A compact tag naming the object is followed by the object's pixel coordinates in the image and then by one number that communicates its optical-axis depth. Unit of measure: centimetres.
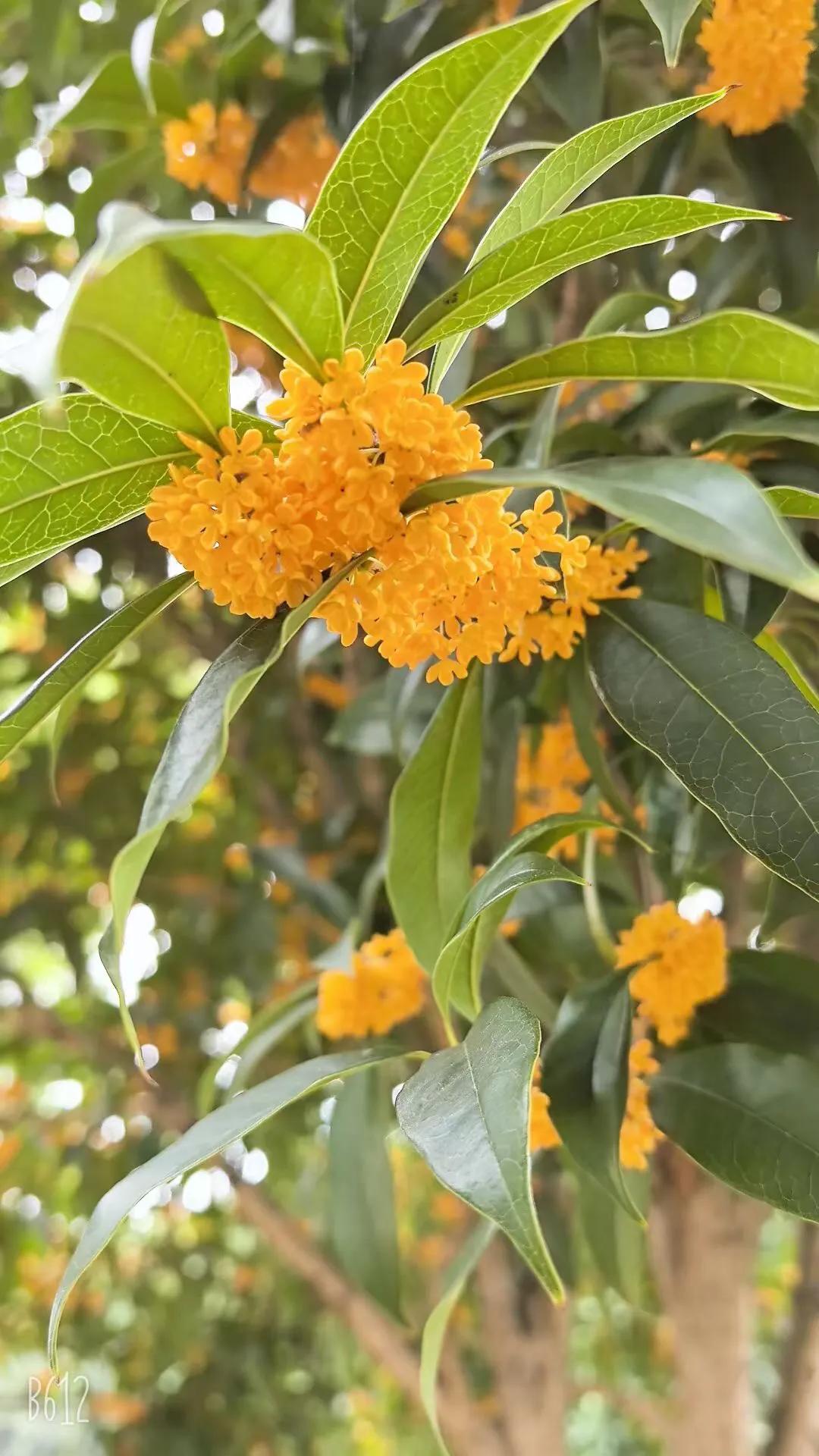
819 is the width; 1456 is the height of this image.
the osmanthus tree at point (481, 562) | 32
